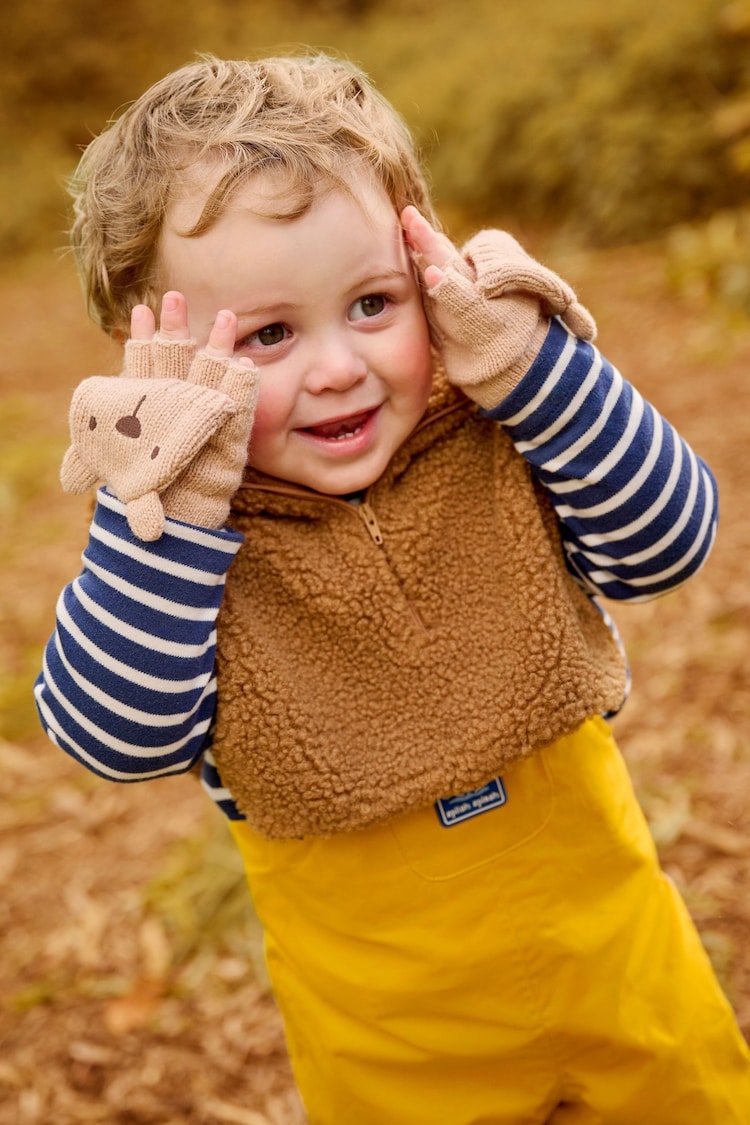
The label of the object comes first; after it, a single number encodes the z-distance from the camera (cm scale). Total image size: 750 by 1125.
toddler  129
